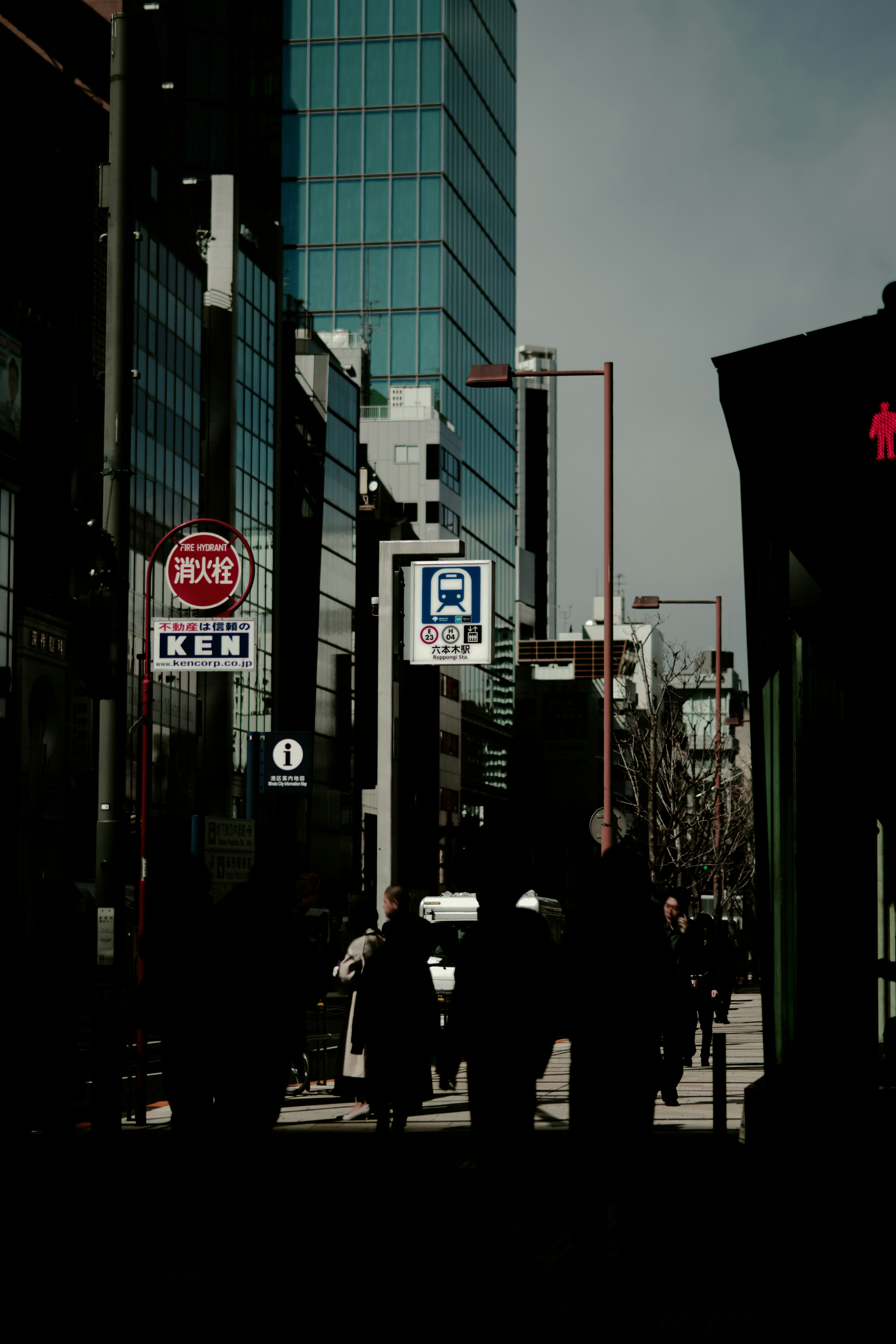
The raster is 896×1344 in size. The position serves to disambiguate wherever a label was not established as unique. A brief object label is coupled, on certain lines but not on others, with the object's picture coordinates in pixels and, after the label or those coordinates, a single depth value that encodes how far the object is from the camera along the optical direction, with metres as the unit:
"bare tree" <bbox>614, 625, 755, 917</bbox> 50.69
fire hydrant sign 19.83
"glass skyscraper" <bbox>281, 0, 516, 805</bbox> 98.12
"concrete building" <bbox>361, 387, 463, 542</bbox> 94.81
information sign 29.61
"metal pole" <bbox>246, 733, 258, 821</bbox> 33.72
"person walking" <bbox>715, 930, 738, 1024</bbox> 24.16
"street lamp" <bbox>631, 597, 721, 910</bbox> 47.28
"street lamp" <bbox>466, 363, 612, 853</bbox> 26.27
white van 28.23
